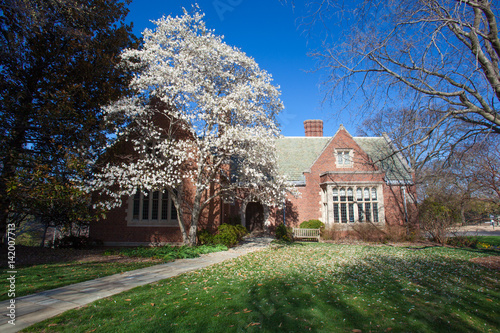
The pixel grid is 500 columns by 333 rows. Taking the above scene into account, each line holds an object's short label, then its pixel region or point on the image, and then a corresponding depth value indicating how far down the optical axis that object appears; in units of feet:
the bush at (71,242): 46.83
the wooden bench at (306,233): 60.29
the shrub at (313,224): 62.85
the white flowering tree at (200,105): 38.65
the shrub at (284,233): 57.16
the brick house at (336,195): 64.34
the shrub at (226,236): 47.11
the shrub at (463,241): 47.62
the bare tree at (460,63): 18.60
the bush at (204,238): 46.96
